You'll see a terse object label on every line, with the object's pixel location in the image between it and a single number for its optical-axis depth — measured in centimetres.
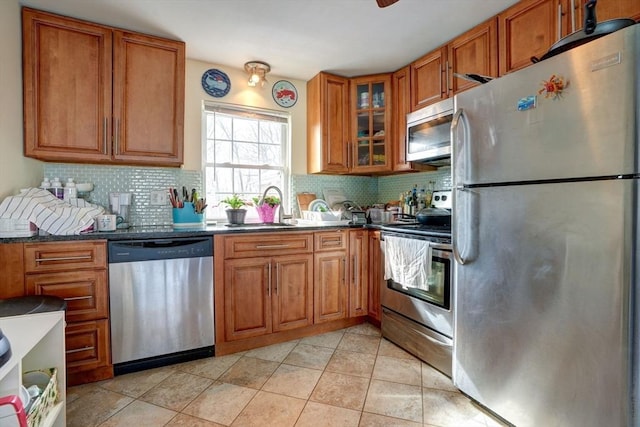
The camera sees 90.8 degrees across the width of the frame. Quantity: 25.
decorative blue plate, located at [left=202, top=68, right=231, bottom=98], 277
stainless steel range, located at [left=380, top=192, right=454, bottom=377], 192
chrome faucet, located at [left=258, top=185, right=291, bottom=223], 290
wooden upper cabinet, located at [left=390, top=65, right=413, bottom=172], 281
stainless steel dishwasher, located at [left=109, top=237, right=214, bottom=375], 191
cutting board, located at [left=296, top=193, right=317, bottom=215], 313
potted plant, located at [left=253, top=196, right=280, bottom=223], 285
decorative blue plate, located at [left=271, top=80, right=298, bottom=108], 306
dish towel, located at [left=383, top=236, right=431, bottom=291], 204
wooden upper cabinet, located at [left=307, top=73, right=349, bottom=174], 298
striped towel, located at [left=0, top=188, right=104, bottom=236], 174
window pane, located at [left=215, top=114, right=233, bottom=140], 287
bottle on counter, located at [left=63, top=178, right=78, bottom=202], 218
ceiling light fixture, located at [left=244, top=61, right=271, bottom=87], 275
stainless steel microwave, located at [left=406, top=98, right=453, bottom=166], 222
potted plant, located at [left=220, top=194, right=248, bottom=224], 260
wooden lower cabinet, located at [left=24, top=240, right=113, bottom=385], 174
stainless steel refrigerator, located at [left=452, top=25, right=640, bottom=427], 108
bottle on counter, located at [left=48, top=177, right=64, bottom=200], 213
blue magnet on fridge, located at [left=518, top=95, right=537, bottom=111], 133
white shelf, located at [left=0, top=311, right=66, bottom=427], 114
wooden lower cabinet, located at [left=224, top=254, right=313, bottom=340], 221
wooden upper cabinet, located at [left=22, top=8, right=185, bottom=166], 201
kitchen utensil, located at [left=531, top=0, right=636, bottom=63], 120
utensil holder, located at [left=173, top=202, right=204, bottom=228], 248
